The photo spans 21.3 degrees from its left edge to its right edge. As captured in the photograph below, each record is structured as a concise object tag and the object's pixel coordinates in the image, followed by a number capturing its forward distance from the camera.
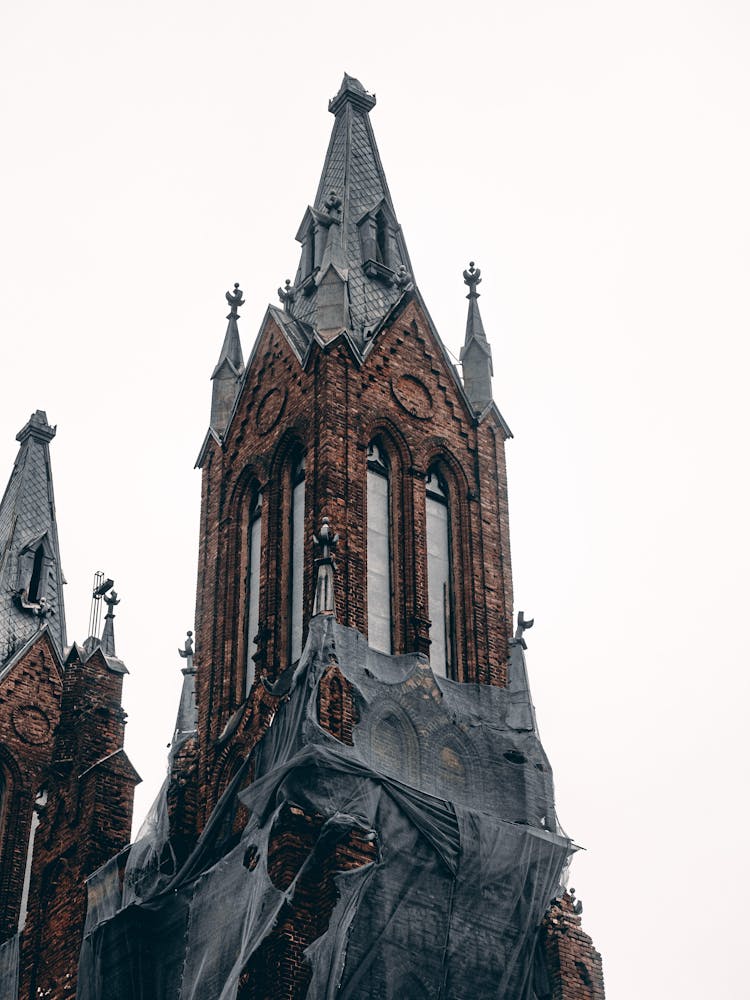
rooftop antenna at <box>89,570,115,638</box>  38.19
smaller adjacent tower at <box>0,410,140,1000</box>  33.75
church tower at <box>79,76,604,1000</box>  28.73
